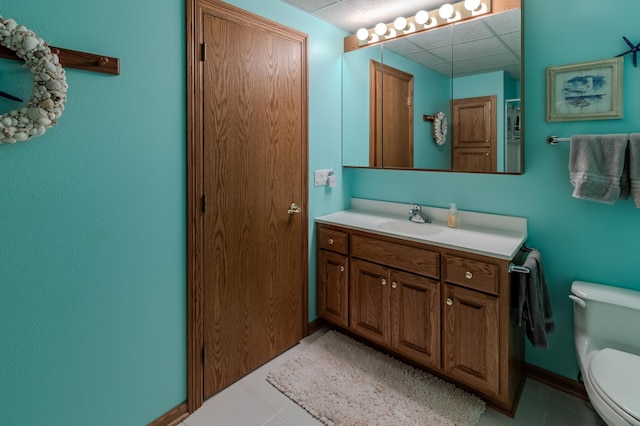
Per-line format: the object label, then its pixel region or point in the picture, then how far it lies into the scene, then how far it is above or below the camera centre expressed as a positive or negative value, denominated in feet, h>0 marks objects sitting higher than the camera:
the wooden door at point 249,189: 6.07 +0.27
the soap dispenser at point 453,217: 7.45 -0.32
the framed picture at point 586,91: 5.61 +1.86
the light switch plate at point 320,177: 8.34 +0.63
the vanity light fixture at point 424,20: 6.71 +3.83
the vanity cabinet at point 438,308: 5.81 -1.99
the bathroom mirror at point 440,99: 6.48 +2.21
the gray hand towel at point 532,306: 5.55 -1.65
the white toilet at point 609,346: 4.24 -2.20
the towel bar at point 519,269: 5.52 -1.05
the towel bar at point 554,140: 6.08 +1.09
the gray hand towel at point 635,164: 5.23 +0.57
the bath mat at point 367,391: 5.89 -3.48
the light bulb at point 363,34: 8.27 +4.00
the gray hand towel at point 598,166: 5.35 +0.58
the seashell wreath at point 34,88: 3.82 +1.33
